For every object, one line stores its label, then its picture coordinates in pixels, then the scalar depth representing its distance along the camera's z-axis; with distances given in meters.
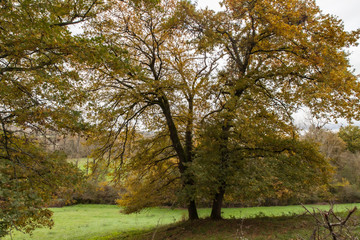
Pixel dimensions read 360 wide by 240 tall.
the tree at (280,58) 6.90
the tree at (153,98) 8.04
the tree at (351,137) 27.66
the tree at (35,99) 4.33
